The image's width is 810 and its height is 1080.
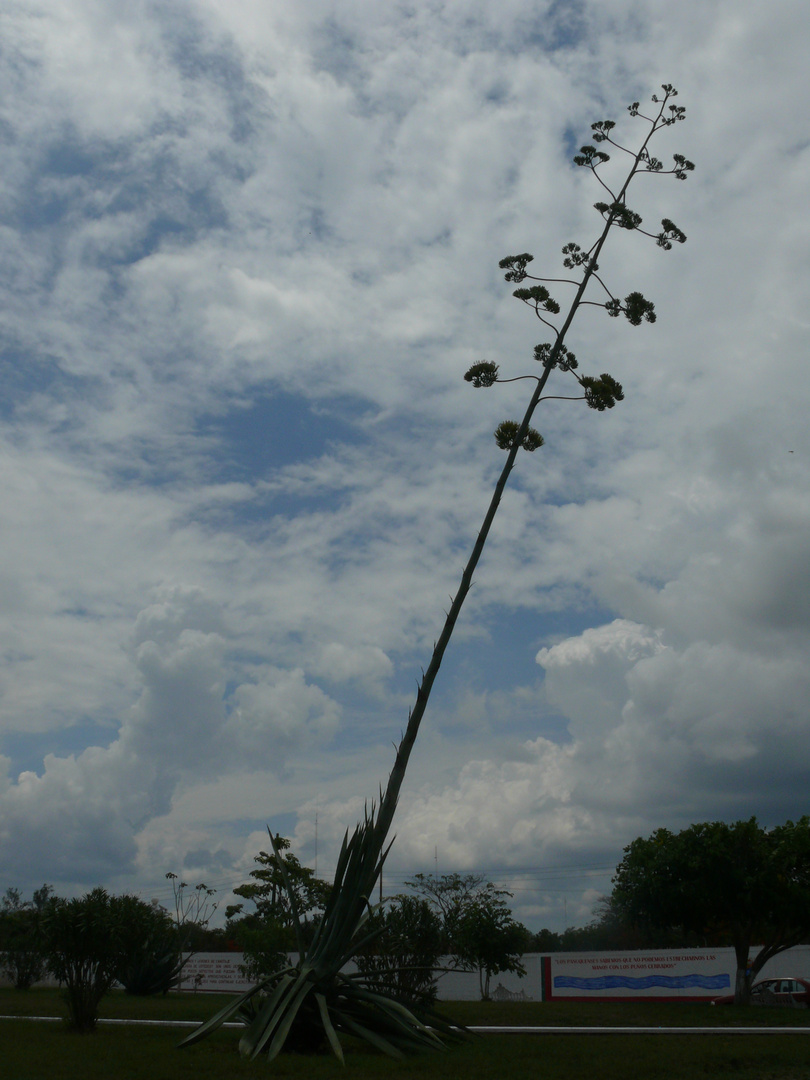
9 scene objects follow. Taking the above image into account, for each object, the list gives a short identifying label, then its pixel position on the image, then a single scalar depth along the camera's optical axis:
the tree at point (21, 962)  32.37
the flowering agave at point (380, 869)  9.22
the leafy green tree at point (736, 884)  25.89
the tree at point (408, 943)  17.45
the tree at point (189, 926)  30.83
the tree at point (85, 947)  12.36
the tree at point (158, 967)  25.47
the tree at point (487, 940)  33.97
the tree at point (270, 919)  27.73
